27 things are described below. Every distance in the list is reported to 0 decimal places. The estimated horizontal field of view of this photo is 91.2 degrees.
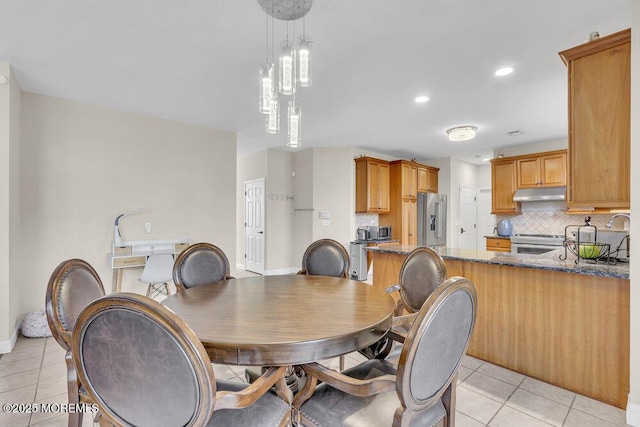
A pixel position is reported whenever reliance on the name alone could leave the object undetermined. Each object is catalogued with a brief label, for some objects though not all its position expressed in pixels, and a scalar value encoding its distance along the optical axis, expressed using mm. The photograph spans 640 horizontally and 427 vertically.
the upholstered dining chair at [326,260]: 2725
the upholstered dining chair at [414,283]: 1814
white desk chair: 3488
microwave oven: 5752
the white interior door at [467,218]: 7207
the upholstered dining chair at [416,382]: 991
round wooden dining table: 1147
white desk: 3559
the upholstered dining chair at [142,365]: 853
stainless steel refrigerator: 6367
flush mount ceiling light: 4418
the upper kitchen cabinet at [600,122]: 1869
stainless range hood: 4922
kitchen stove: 4930
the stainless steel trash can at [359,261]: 5586
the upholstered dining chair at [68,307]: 1374
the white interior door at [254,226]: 6141
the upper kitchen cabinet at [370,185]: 5781
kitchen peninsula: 1968
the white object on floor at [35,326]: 3057
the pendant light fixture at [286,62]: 1884
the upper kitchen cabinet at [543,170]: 4996
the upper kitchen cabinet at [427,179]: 6480
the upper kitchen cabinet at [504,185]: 5500
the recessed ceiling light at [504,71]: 2791
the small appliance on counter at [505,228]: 5418
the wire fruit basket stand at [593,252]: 2270
